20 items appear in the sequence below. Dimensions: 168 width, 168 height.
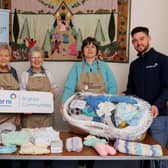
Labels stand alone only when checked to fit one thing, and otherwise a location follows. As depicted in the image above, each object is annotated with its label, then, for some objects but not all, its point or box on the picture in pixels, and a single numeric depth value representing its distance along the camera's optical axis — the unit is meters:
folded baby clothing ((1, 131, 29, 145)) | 1.79
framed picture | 3.04
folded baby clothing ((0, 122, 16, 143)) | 2.19
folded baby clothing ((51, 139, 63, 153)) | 1.70
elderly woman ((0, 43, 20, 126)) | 2.31
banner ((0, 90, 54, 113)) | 2.12
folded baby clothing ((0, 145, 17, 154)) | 1.67
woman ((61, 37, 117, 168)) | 2.57
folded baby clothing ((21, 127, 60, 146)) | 1.80
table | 1.64
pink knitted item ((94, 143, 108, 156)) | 1.66
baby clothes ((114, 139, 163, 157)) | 1.68
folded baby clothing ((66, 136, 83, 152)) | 1.73
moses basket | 1.85
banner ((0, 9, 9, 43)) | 2.73
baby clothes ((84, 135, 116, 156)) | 1.69
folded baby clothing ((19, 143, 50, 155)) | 1.67
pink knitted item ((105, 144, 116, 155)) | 1.69
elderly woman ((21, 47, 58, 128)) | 2.46
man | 2.24
